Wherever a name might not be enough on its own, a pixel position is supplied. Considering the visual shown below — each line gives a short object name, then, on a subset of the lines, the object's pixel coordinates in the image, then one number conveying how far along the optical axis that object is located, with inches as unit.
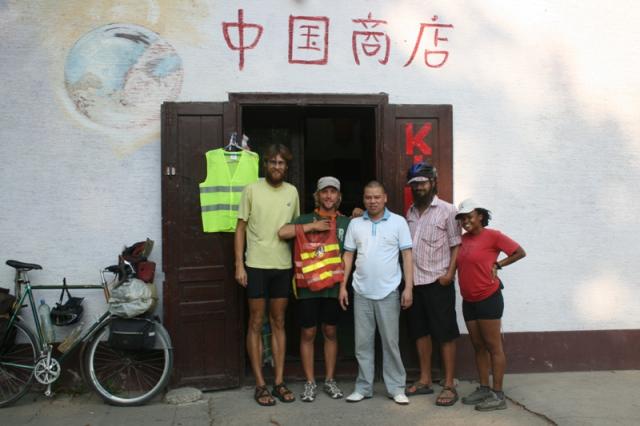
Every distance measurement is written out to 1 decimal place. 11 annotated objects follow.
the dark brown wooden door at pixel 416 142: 205.8
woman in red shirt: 174.1
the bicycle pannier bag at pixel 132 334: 180.9
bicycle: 182.7
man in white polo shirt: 180.9
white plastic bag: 180.9
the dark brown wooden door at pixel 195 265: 194.5
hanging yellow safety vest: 194.7
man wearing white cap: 183.6
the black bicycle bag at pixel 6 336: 183.2
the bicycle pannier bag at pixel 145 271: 188.5
